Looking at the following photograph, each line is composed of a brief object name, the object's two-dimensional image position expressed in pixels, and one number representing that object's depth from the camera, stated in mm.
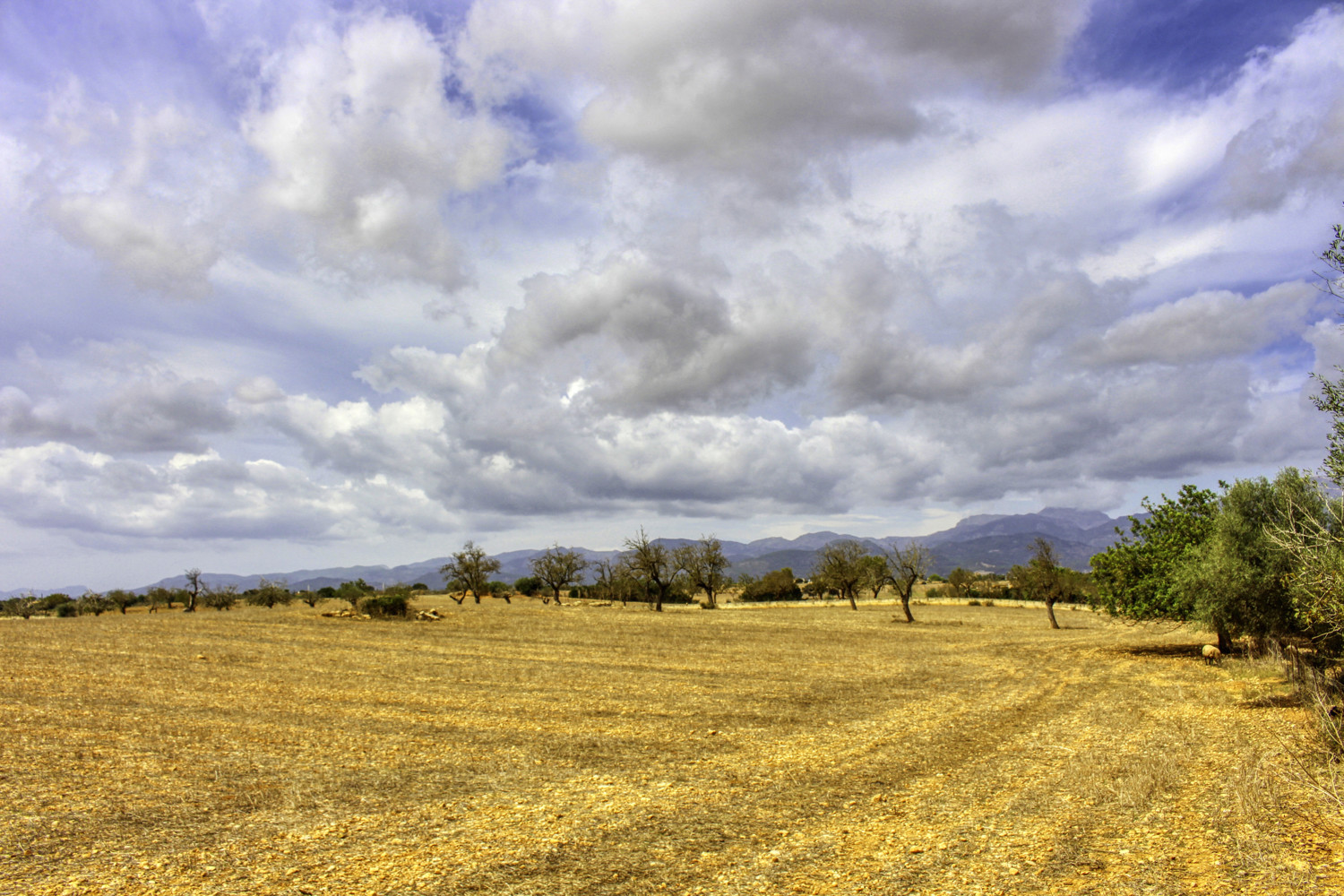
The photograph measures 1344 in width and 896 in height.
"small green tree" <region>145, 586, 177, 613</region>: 68812
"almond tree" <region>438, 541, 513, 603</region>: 72875
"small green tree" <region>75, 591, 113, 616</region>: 56562
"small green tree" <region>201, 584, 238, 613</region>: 63781
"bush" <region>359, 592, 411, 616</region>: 44844
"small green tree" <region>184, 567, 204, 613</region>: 61406
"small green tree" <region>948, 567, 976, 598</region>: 98438
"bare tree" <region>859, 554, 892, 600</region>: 76938
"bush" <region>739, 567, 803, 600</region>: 100125
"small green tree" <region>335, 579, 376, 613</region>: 62641
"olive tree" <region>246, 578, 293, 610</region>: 63531
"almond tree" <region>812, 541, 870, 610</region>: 73319
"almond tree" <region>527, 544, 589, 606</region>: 79562
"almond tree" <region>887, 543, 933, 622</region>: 53438
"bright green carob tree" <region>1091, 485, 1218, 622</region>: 27828
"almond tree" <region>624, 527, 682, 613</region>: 65938
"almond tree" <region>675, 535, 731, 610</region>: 80125
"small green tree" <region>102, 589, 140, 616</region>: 60781
